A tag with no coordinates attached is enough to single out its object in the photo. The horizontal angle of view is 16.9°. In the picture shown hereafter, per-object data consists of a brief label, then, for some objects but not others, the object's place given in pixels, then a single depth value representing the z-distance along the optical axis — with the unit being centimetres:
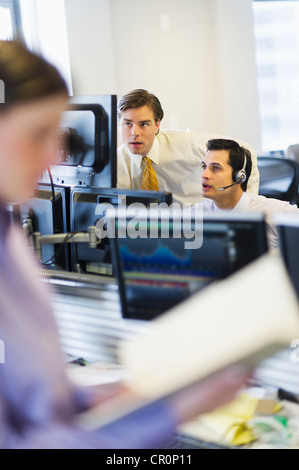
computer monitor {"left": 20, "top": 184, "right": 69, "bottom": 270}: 281
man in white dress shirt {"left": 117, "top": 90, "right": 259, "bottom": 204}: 350
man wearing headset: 327
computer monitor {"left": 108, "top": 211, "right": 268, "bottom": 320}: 198
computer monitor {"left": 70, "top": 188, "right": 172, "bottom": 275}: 263
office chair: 432
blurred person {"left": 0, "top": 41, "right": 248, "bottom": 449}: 139
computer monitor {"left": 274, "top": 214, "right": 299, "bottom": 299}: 194
